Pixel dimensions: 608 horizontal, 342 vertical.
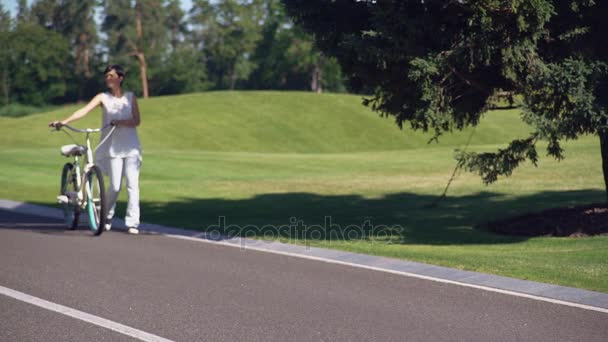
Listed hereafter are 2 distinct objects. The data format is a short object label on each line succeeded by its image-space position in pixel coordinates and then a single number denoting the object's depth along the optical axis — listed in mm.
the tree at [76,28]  98062
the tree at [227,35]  102250
